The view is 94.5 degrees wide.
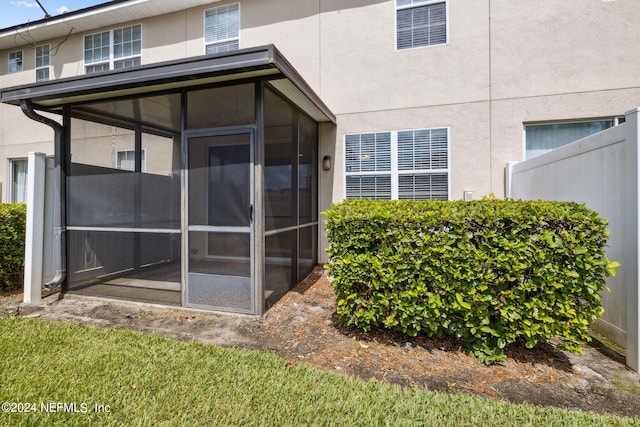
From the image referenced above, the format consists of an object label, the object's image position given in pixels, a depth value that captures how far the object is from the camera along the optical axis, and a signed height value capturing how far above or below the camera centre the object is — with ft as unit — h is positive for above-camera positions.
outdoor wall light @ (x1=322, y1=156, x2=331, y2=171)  19.06 +3.42
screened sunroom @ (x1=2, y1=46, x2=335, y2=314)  12.03 +1.75
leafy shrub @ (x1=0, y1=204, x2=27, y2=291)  15.20 -1.61
